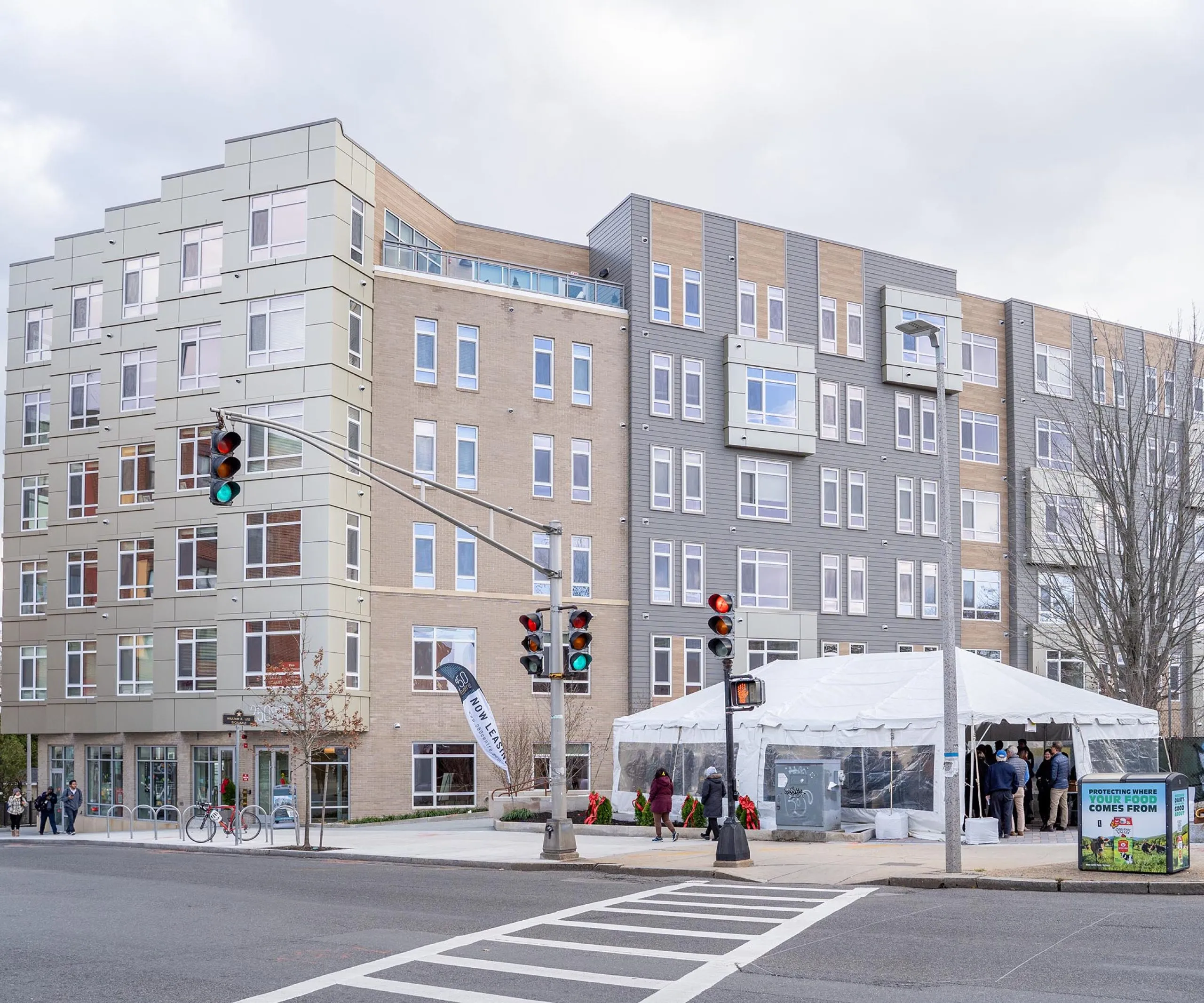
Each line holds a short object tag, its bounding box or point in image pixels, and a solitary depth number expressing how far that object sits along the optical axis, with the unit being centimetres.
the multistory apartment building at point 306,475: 4275
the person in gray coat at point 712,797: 2728
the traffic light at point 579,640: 2345
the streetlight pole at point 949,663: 1956
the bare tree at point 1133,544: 3828
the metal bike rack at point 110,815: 4102
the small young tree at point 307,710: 3422
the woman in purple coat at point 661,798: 2806
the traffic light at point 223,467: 1781
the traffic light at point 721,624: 2125
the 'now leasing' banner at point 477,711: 3444
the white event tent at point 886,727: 2803
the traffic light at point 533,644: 2428
